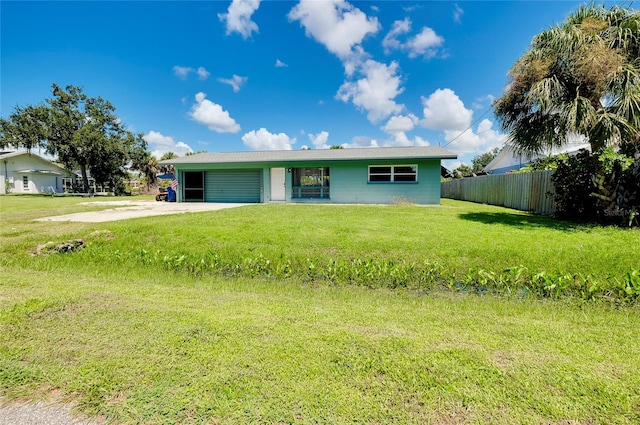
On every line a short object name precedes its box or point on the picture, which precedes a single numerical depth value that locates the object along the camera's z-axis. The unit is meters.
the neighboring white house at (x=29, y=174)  31.34
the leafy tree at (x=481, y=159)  67.79
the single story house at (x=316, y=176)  16.12
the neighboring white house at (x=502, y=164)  28.79
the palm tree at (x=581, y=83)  7.47
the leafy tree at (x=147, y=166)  34.81
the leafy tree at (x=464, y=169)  51.98
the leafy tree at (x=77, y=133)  28.08
